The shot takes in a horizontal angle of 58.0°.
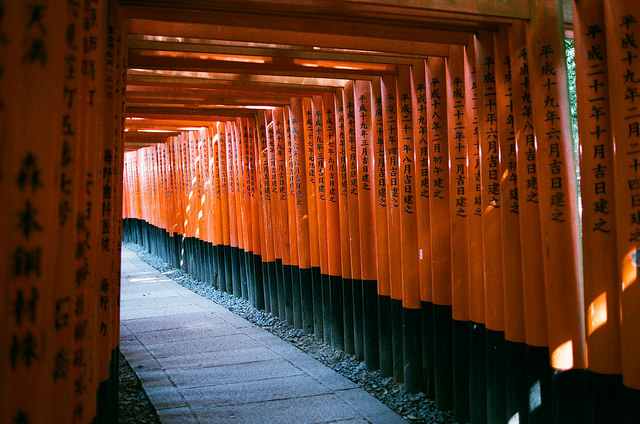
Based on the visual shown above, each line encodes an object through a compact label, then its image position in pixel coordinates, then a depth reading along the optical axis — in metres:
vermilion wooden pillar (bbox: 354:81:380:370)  6.71
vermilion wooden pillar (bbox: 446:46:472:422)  5.05
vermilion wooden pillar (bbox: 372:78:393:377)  6.43
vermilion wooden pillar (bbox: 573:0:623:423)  3.45
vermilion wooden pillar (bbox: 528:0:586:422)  3.87
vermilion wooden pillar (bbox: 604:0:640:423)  3.22
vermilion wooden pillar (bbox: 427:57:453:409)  5.39
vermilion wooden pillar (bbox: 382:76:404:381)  6.13
